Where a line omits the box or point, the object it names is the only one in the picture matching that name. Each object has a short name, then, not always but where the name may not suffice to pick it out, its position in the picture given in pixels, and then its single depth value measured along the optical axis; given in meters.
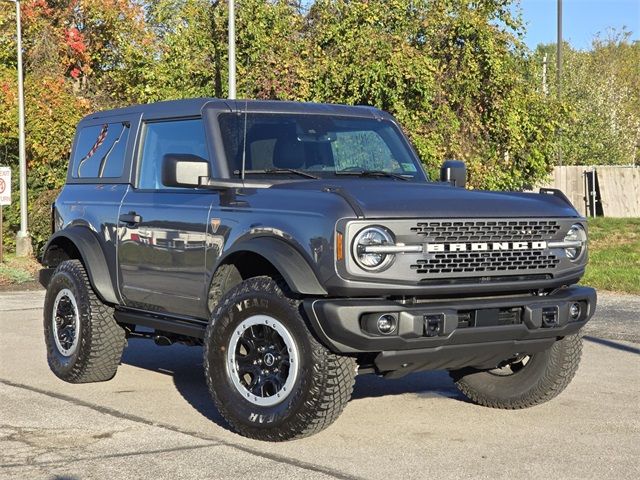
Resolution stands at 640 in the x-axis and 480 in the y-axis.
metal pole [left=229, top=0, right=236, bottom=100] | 21.19
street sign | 24.44
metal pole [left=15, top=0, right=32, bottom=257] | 27.38
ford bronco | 6.43
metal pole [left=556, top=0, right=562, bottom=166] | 40.40
